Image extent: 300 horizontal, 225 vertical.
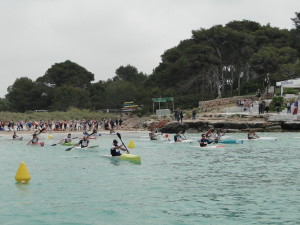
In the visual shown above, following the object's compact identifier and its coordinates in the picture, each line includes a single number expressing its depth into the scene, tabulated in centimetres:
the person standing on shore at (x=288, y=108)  5023
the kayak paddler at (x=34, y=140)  3837
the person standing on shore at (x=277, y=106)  5094
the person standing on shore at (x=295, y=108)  4892
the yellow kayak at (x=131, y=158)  2598
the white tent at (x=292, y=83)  5153
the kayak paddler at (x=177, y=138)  3771
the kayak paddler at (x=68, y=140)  3802
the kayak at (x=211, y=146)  3254
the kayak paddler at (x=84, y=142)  3259
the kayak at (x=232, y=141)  3669
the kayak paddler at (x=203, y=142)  3234
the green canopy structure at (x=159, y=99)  5967
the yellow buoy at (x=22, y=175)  1986
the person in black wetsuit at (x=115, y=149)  2710
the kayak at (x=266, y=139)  3753
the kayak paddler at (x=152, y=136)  4216
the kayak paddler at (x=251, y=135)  3766
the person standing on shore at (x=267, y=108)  5121
